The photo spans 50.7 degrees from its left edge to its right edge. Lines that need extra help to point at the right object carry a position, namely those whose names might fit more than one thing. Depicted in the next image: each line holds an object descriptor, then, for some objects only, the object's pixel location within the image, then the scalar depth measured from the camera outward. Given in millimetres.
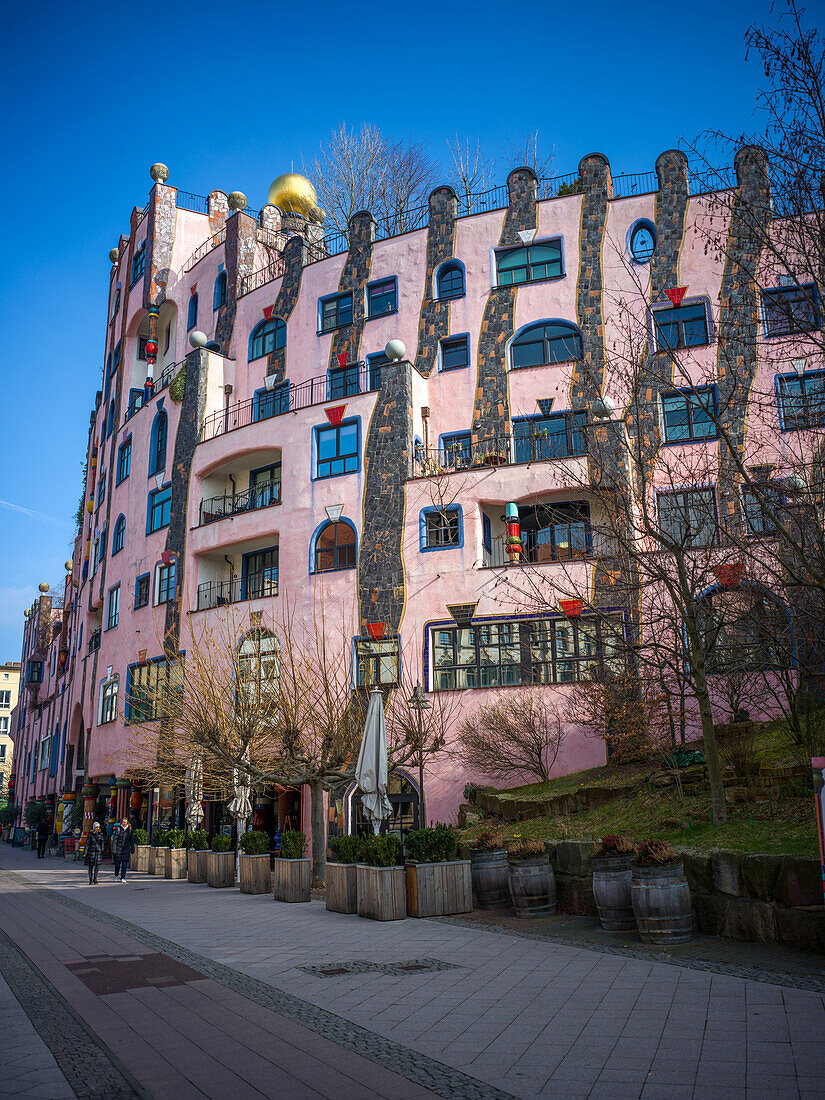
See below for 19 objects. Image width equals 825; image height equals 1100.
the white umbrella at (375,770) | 14750
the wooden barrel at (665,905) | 9867
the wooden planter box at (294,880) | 16156
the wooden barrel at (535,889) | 12336
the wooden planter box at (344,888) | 14047
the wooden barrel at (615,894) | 10773
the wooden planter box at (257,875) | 18203
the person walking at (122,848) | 23250
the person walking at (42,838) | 37625
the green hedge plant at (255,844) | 18734
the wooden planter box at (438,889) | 13047
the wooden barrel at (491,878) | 13500
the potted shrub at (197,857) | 21641
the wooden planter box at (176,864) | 23594
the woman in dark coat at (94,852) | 22906
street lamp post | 21522
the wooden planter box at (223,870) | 20188
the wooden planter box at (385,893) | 12969
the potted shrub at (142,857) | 26406
